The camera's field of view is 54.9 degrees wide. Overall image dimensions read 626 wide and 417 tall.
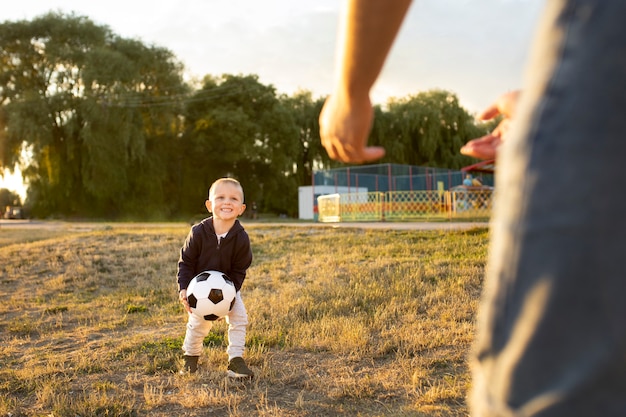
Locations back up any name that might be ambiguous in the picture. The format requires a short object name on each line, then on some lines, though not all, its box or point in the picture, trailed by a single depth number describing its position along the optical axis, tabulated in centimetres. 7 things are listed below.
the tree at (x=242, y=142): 3941
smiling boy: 434
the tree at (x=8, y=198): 5256
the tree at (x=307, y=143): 4431
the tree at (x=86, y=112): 3300
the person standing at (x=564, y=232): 61
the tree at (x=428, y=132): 4206
